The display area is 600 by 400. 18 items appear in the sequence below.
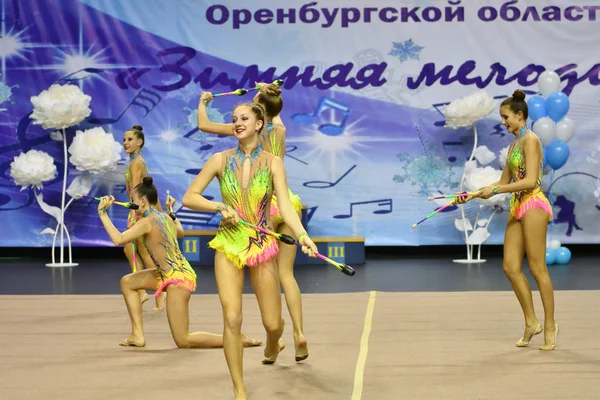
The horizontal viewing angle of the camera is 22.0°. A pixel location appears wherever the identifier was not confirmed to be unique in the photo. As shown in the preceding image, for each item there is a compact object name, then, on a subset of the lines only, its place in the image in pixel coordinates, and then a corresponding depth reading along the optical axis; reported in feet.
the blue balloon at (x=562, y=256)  53.81
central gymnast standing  21.60
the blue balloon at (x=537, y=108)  52.89
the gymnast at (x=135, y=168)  39.42
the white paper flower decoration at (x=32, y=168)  54.92
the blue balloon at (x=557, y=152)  52.72
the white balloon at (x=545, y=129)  52.34
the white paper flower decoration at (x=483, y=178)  53.35
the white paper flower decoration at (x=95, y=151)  54.92
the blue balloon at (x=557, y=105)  52.40
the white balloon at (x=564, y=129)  52.76
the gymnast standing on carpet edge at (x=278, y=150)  26.19
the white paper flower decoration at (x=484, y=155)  55.89
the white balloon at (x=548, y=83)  53.14
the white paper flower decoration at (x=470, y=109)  54.41
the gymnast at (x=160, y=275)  28.31
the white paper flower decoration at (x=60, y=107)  54.37
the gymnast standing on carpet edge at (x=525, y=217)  27.88
